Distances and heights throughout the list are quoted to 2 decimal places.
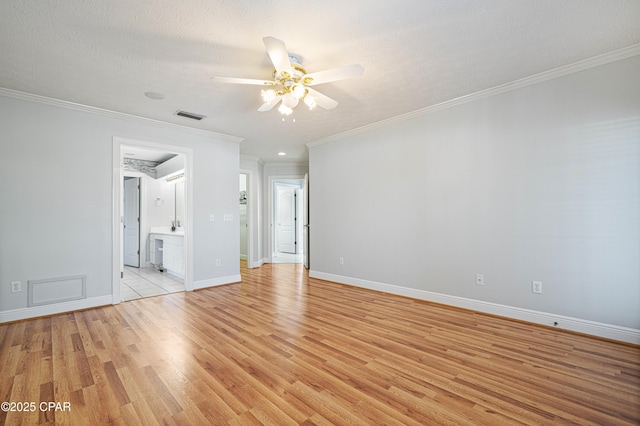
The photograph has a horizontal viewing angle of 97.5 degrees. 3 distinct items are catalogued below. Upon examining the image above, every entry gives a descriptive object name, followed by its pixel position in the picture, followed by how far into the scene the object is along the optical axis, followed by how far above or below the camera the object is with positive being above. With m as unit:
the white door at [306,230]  6.39 -0.38
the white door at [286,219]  9.14 -0.17
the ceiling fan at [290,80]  2.08 +1.15
